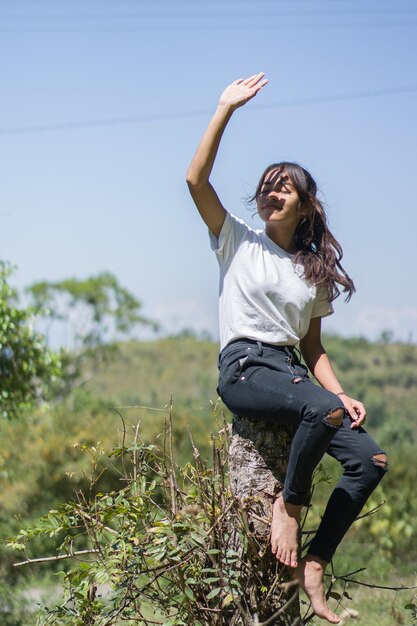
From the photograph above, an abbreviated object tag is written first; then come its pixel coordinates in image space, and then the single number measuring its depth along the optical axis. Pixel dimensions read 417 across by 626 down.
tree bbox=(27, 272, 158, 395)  30.61
